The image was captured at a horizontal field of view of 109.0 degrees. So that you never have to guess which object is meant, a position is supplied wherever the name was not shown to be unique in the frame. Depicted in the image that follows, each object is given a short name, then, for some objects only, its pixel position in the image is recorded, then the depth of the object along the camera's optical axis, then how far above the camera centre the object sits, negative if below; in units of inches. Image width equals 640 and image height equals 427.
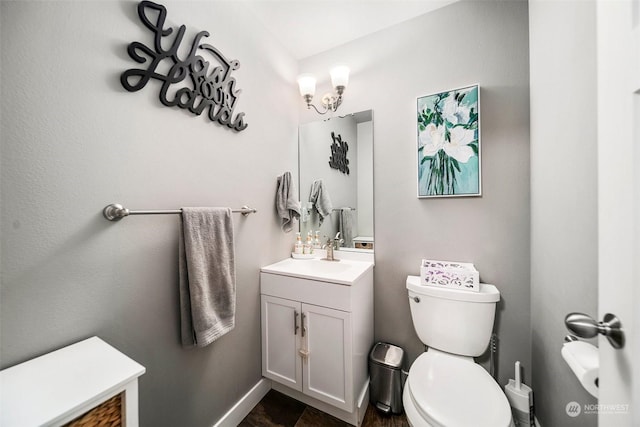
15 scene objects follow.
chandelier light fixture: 62.3 +35.9
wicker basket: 22.1 -20.5
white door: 16.7 +1.0
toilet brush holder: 46.1 -38.8
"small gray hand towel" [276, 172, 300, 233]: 65.5 +3.8
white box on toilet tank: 49.7 -14.0
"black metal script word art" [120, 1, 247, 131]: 36.6 +26.1
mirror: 67.4 +10.8
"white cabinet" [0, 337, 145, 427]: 20.1 -17.4
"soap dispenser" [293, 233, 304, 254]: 73.4 -11.0
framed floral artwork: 53.3 +17.0
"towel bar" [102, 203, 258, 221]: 33.2 +0.2
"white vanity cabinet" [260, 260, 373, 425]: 50.4 -30.2
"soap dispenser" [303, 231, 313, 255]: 74.1 -10.8
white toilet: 34.5 -29.7
